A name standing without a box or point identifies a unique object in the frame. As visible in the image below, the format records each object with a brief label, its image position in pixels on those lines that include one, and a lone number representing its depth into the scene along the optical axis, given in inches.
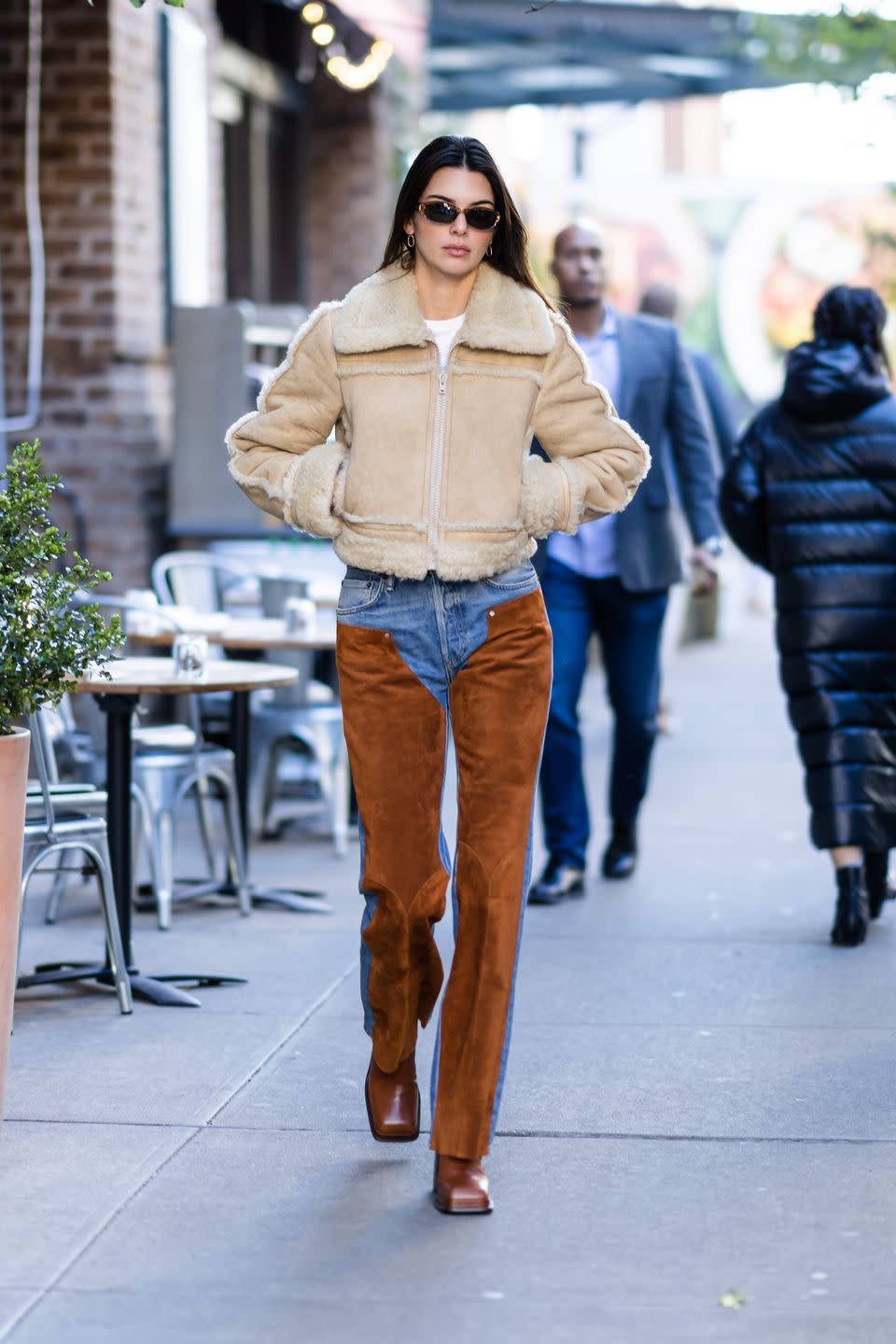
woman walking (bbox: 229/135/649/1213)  339.3
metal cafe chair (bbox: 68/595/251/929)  576.7
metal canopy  1307.8
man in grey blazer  594.9
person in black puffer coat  538.3
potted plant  359.6
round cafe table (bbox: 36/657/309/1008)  482.4
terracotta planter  358.0
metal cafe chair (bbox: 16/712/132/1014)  469.7
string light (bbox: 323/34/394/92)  1030.4
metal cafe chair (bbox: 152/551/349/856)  697.0
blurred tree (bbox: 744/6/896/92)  1001.5
